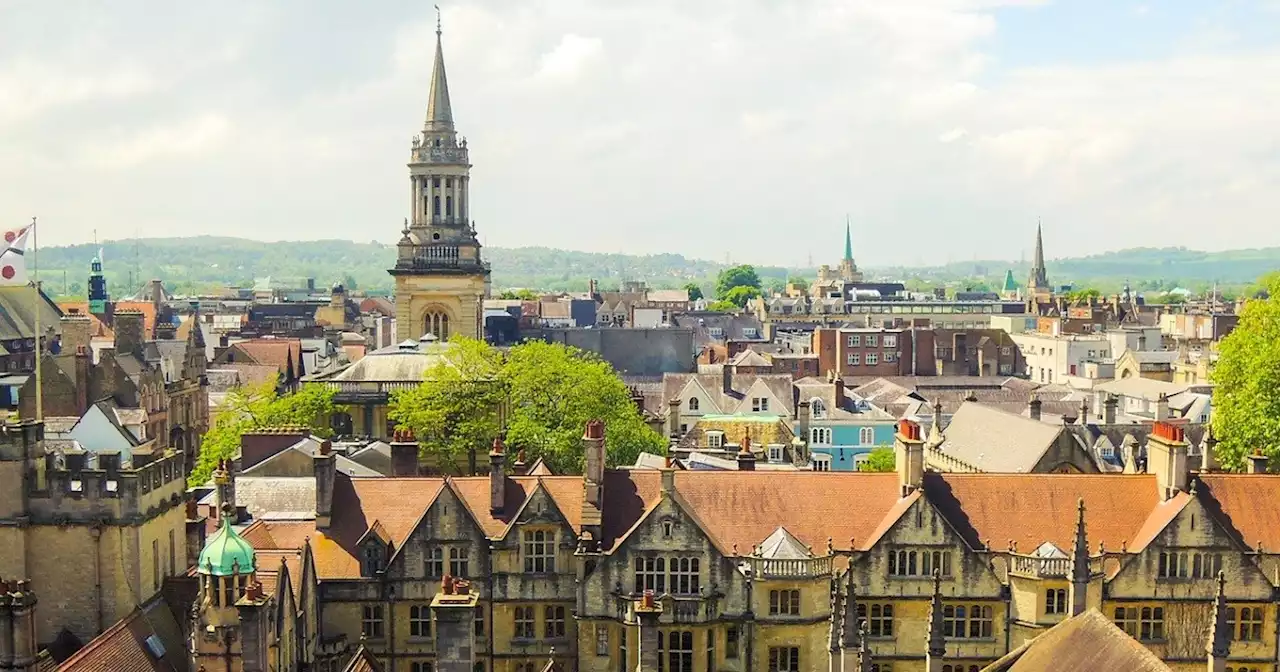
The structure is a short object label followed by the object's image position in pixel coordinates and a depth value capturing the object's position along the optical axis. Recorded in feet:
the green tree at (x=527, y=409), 245.24
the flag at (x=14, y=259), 153.07
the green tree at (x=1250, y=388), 230.89
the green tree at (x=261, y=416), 253.03
